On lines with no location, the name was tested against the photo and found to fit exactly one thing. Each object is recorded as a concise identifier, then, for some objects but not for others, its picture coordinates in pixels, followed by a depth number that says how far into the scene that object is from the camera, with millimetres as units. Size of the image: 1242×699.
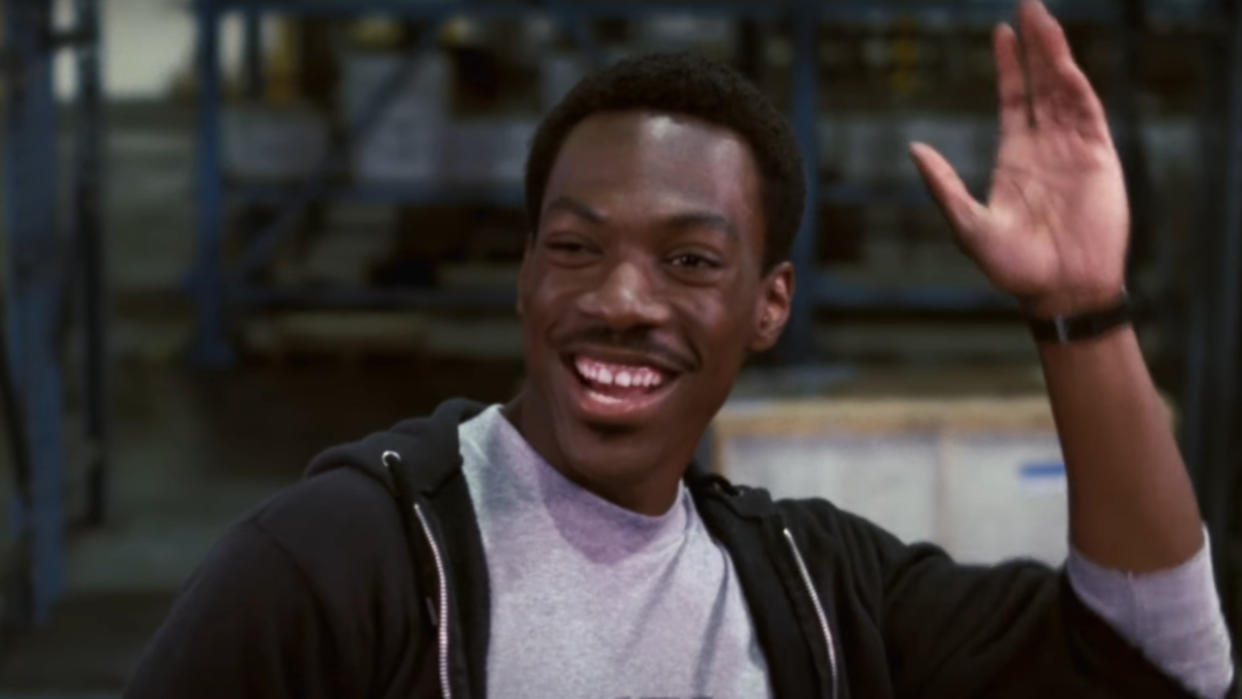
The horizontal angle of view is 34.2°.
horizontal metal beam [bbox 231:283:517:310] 10977
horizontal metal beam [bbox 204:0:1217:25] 9977
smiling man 1940
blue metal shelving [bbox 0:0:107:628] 6648
